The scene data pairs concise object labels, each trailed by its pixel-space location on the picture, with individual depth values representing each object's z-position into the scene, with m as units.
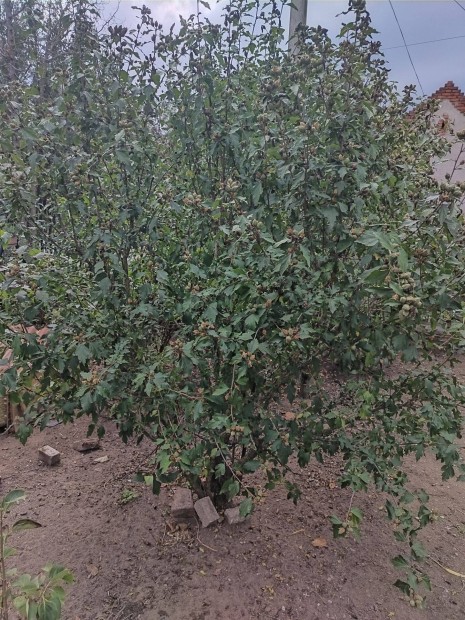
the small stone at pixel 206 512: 2.35
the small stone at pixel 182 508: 2.43
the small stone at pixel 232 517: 2.40
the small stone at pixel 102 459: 3.09
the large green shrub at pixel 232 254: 1.56
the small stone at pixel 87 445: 3.21
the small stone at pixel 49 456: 2.99
